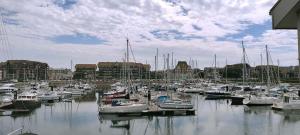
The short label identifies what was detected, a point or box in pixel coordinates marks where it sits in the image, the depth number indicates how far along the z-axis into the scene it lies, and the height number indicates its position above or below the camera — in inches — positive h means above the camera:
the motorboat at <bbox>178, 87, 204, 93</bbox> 2197.6 -169.7
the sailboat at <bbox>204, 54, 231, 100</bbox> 1777.6 -171.9
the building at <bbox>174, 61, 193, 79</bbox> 3713.8 +98.4
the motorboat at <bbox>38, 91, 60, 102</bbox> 1628.0 -177.4
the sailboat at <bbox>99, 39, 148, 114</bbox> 994.0 -160.5
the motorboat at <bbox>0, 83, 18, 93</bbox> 2213.8 -160.2
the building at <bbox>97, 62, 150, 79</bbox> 4214.5 +5.1
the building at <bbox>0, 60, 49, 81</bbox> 4471.1 +15.8
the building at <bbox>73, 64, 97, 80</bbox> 4601.1 -50.3
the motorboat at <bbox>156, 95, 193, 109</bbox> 1051.8 -151.0
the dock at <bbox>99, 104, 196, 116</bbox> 999.9 -183.8
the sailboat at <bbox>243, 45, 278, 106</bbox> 1294.0 -161.9
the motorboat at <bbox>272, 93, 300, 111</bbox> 1108.8 -156.7
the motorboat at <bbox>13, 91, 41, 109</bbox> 1188.8 -163.8
